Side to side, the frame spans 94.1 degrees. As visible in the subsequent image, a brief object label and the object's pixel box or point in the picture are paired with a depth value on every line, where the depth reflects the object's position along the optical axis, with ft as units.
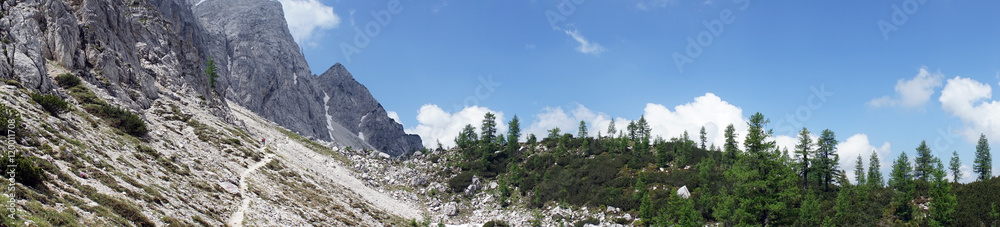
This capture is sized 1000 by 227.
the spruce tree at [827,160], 220.43
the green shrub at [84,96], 127.54
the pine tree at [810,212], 153.38
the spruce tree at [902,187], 157.48
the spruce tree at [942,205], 139.13
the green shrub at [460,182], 264.72
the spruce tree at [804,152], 216.62
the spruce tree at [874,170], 261.18
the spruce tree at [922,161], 252.01
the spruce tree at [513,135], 314.96
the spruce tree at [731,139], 246.80
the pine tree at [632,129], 357.67
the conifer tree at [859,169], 294.46
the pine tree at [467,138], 346.70
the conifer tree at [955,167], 280.31
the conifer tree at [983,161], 271.90
